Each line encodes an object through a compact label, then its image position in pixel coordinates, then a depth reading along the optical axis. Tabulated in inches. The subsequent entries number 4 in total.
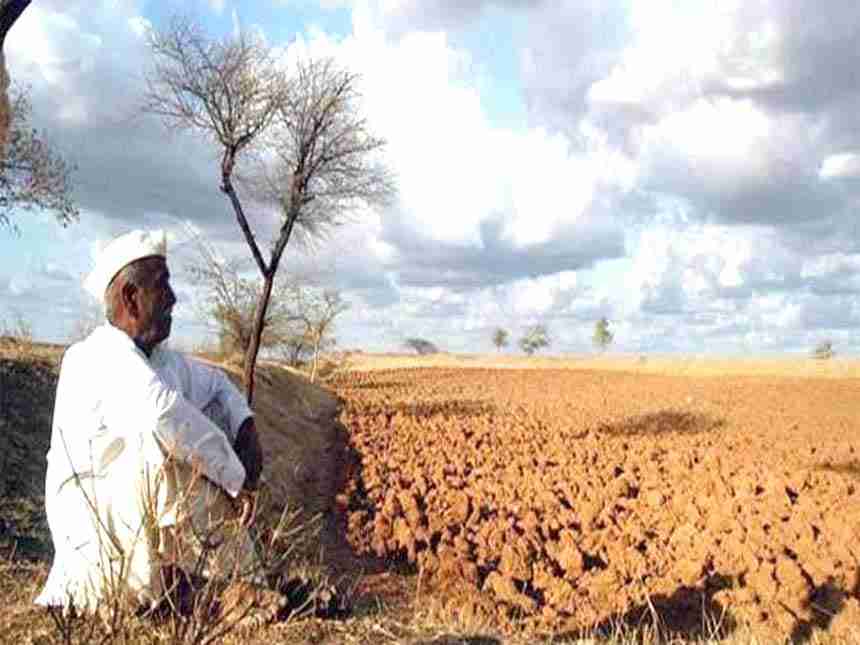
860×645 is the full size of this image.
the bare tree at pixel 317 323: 1397.6
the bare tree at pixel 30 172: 621.6
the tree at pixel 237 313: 1064.0
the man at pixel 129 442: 145.3
